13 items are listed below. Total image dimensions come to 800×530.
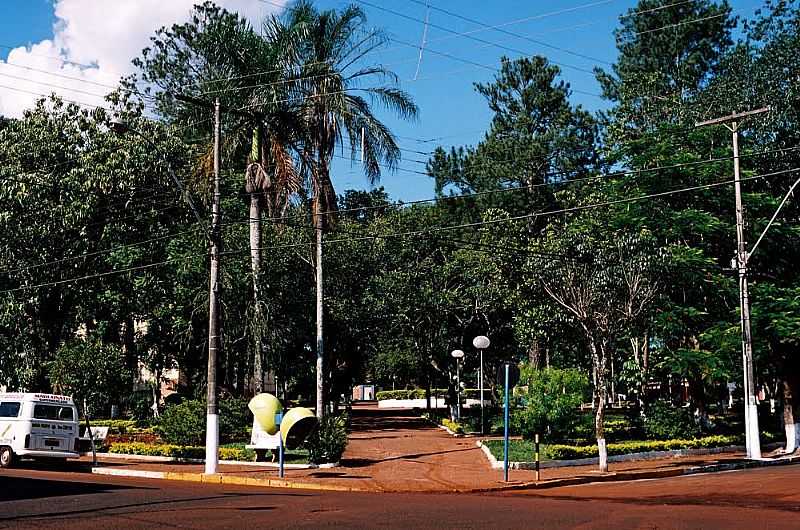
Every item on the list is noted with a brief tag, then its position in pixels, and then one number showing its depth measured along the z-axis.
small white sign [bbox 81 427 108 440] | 30.77
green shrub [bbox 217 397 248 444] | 31.55
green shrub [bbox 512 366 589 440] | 28.16
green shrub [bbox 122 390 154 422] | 42.59
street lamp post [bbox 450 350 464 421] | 40.54
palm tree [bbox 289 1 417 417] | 29.56
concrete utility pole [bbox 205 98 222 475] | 22.81
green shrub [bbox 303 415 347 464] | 24.31
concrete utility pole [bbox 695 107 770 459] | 28.25
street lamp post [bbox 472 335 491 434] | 30.65
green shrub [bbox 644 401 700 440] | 30.88
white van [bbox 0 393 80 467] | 25.61
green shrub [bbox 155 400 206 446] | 29.27
